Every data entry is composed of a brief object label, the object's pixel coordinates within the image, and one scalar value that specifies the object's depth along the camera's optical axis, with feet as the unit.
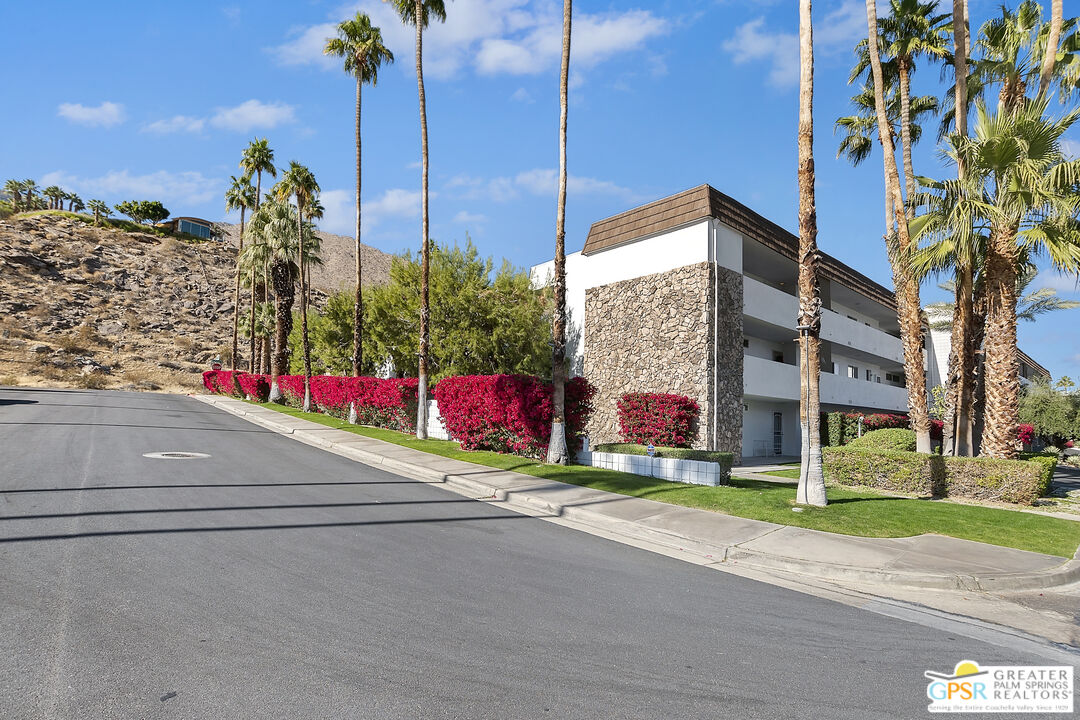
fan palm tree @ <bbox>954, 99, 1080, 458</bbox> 44.11
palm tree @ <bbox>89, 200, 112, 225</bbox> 307.78
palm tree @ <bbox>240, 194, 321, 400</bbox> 114.83
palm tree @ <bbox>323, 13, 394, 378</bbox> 81.05
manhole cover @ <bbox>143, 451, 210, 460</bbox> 42.41
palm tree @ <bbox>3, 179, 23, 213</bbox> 341.62
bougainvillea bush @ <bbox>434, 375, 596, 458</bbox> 51.65
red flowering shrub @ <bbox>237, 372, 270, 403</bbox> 129.59
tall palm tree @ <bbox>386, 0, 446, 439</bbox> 65.21
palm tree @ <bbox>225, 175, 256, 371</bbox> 148.36
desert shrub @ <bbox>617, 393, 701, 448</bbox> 57.36
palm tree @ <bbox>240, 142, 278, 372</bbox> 130.00
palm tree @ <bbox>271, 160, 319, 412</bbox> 100.94
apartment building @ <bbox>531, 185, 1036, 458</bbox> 66.23
